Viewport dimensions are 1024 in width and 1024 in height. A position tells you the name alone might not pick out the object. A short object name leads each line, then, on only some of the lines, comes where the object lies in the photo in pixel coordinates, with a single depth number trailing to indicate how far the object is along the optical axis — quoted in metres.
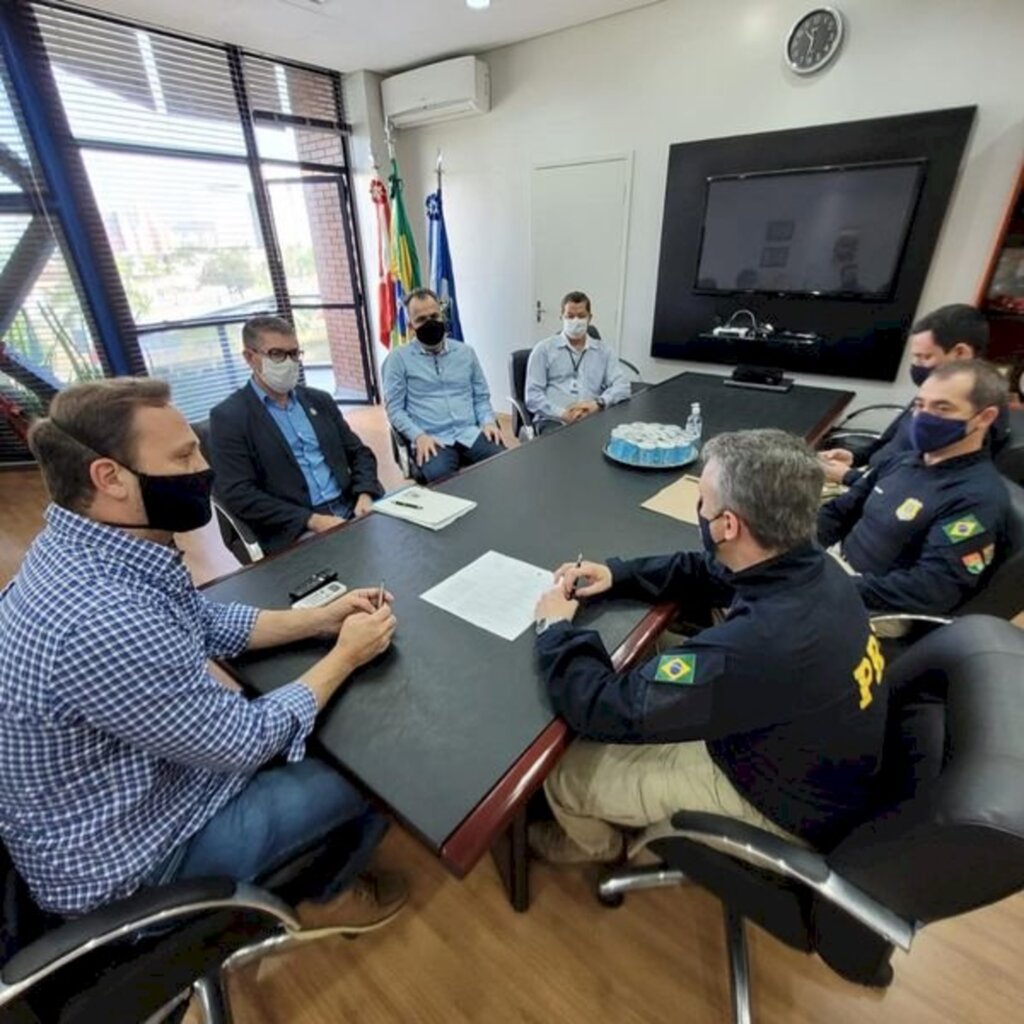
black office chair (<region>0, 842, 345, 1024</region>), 0.67
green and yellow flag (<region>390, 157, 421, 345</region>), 4.56
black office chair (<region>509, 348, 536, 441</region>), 3.16
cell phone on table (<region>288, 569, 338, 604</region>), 1.19
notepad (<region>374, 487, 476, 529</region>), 1.50
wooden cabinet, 2.63
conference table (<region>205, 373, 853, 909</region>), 0.77
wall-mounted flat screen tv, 2.93
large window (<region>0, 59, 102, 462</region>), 3.26
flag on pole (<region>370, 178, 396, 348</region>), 4.56
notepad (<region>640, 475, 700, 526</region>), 1.53
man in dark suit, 1.88
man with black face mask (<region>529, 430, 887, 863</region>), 0.80
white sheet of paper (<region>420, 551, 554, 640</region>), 1.10
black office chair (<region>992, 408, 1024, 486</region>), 1.89
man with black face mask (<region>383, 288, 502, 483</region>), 2.61
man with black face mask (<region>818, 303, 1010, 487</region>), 1.95
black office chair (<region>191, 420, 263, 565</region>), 1.86
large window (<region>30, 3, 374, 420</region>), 3.39
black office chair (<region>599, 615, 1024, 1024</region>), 0.64
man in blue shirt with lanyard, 2.97
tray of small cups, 1.81
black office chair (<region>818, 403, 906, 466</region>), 2.36
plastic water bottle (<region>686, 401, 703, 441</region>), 2.10
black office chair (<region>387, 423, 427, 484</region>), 2.56
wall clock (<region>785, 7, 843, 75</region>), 2.80
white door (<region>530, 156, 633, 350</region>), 3.84
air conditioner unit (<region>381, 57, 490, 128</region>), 3.88
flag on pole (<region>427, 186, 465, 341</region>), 4.62
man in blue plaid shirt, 0.72
